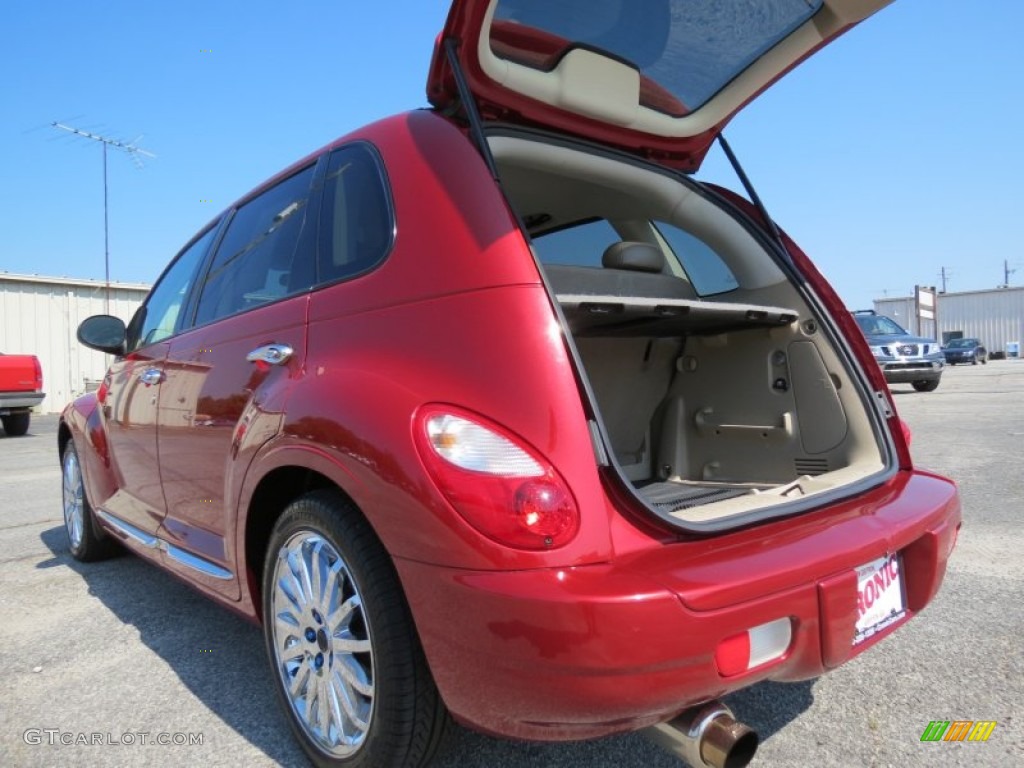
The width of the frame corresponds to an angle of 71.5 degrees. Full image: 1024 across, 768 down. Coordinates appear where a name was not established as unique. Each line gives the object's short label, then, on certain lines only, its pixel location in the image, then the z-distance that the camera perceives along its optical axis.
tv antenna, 21.94
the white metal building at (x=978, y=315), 50.34
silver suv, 14.40
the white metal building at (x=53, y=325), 20.06
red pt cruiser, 1.42
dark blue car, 39.28
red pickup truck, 12.50
